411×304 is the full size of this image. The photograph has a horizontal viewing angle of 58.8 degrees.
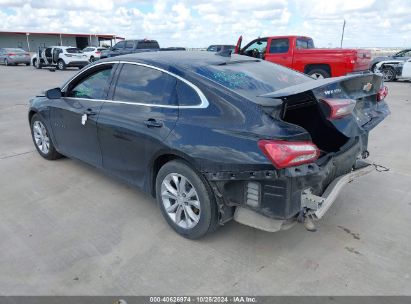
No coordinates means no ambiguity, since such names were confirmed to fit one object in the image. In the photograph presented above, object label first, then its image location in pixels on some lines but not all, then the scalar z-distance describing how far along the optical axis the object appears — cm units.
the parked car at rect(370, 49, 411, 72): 1637
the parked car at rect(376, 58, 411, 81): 1552
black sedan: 273
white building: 4819
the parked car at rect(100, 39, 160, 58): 2223
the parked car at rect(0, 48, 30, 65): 2948
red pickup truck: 1178
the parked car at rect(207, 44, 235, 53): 2678
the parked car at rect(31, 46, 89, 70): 2433
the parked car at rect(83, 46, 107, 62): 2556
